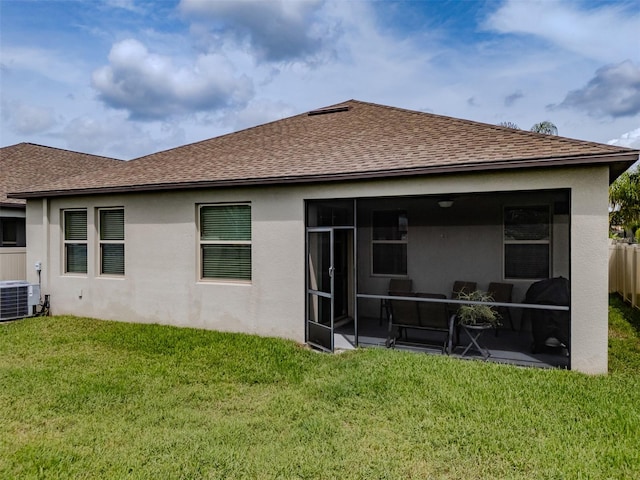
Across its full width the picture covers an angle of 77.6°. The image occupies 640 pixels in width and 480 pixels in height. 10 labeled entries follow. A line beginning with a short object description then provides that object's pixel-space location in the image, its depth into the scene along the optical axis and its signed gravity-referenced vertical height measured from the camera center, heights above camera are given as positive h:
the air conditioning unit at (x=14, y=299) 9.23 -1.38
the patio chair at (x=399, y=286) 8.93 -1.06
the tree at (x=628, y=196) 20.33 +2.16
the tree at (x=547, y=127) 20.48 +5.75
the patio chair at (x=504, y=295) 7.75 -1.11
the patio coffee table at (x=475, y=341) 6.13 -1.60
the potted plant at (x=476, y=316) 6.28 -1.24
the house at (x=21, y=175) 10.73 +2.19
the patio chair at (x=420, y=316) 6.47 -1.30
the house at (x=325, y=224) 5.59 +0.30
